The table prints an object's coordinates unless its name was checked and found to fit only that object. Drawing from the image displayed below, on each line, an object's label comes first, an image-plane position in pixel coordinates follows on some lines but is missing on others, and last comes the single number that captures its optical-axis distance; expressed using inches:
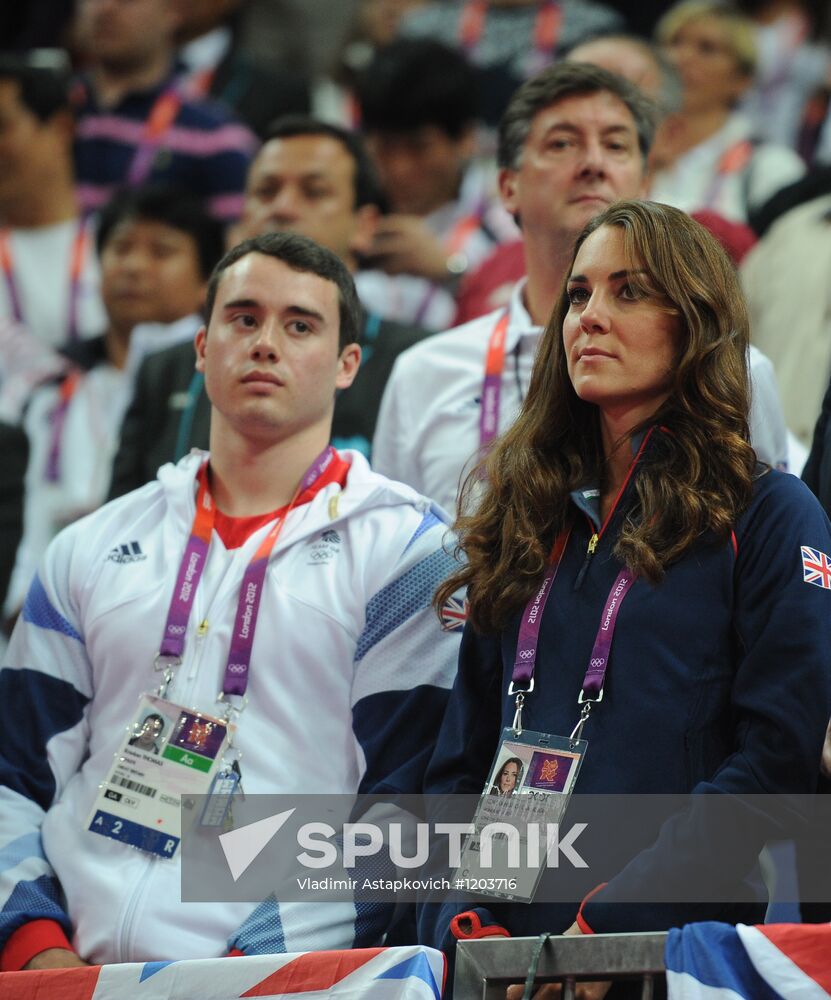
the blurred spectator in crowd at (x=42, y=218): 568.4
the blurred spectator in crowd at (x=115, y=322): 508.1
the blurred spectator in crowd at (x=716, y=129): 571.8
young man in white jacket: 279.9
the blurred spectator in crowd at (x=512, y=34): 656.4
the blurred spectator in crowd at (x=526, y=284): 357.1
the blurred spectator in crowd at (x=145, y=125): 599.2
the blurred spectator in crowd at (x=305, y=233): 395.5
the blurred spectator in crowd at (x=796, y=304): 395.2
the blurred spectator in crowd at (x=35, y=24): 794.2
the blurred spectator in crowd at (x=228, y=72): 675.4
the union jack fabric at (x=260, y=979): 237.9
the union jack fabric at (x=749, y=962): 218.5
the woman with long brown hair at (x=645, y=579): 239.1
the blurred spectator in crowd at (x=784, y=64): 684.7
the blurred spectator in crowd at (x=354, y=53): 735.1
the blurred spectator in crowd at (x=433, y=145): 581.0
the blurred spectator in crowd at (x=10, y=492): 426.9
